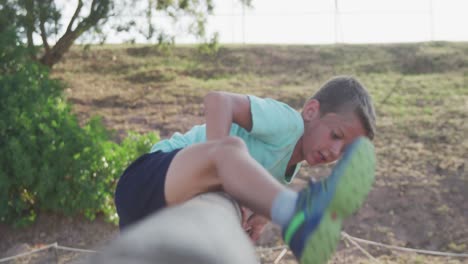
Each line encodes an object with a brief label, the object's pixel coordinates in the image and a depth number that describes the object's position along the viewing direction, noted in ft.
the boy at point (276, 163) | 6.51
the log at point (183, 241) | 3.97
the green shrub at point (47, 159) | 21.18
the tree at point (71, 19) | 27.54
